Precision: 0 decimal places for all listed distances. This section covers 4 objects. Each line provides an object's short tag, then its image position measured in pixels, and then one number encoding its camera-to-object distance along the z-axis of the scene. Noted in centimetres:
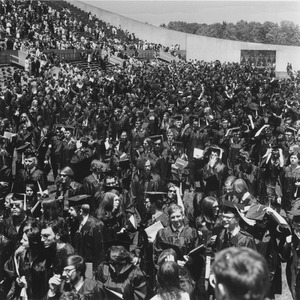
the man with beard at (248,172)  830
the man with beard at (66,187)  710
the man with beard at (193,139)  1086
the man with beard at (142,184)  772
